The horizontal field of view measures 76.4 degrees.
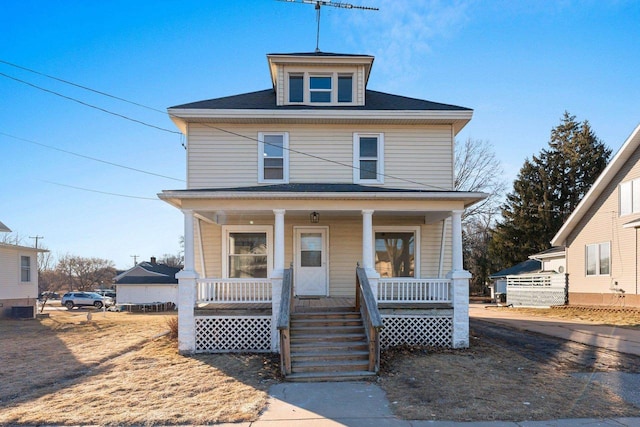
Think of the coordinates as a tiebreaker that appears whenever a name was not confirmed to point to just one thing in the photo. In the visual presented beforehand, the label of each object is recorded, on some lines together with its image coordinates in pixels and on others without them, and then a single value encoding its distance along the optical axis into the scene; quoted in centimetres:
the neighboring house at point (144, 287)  3378
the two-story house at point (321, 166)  1165
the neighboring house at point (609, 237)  1691
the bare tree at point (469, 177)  2797
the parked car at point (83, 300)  3744
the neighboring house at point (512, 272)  2905
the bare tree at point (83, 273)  6519
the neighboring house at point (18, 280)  1942
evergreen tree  3419
